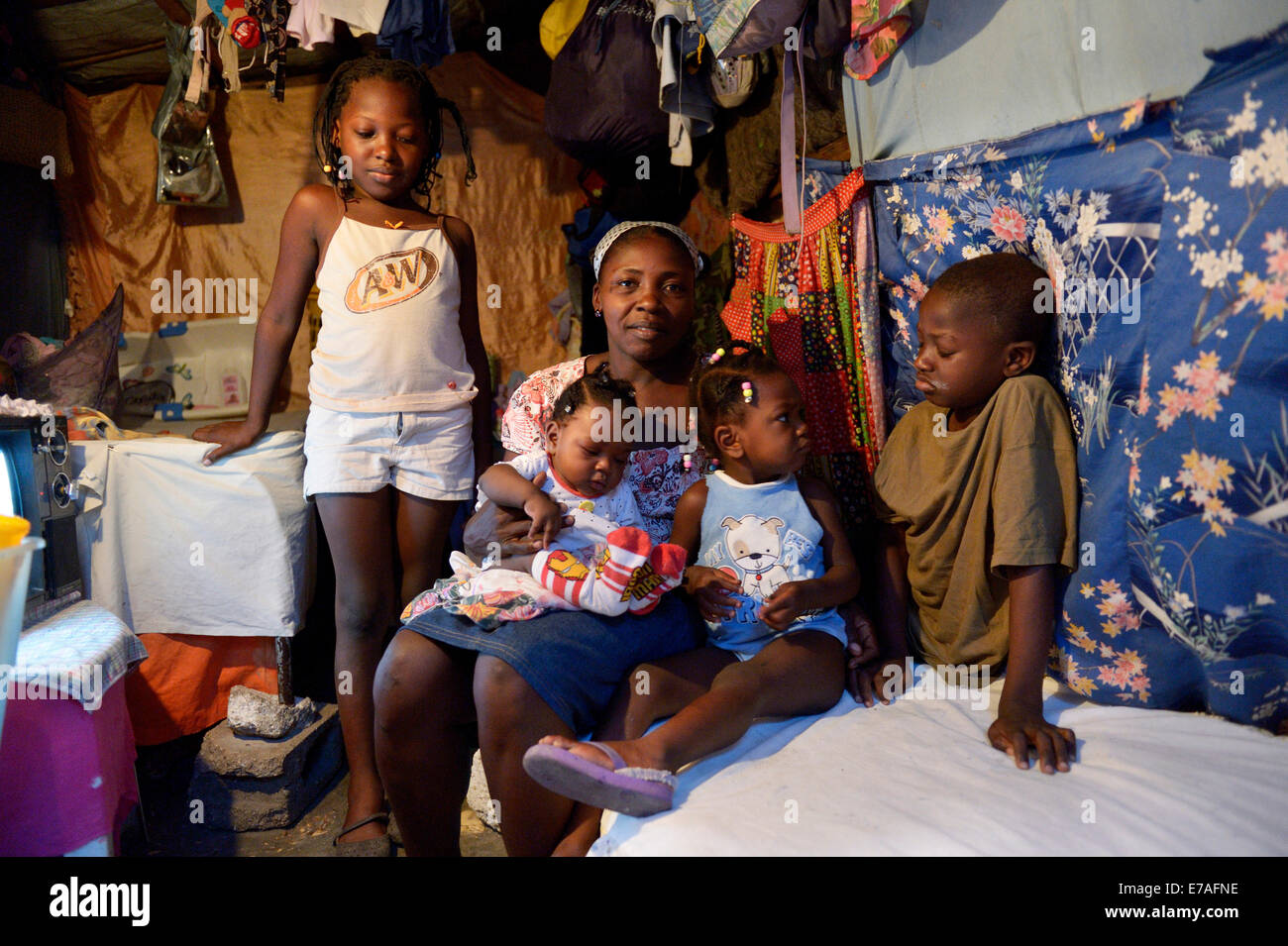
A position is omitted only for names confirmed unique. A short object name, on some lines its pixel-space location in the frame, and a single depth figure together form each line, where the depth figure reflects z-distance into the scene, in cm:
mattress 125
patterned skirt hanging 221
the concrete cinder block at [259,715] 270
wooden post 279
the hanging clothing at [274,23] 321
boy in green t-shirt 164
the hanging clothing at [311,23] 315
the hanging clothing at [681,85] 279
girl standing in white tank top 223
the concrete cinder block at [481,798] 248
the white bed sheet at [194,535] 267
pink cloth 167
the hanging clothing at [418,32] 313
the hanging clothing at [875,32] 199
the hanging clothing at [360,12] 312
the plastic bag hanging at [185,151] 408
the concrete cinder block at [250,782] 264
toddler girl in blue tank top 155
